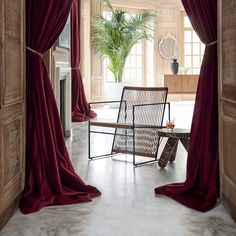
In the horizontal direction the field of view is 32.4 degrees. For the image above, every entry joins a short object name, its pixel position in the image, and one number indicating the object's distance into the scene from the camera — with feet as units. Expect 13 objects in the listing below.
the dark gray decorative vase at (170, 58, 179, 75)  40.16
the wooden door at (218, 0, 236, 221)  8.86
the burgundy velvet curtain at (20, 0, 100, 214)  10.40
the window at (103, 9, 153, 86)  40.75
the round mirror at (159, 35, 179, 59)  42.03
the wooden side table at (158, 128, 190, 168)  14.16
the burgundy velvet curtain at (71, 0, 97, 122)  28.50
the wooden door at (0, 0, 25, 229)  8.46
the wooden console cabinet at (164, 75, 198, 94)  40.34
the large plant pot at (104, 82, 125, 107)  35.50
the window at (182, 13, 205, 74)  42.78
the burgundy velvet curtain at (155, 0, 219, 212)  10.43
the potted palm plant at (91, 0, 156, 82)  34.17
